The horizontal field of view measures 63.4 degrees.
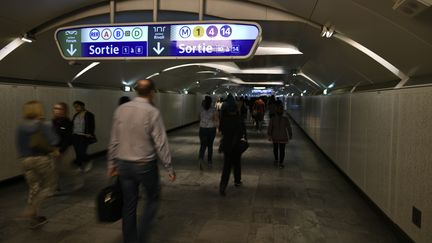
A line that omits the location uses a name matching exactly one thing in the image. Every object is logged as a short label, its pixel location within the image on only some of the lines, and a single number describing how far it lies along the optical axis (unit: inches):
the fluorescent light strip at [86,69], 358.3
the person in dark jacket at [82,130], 273.4
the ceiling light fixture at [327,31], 213.8
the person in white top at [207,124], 328.5
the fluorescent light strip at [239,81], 918.4
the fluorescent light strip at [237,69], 632.7
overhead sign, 179.5
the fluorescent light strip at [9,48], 246.4
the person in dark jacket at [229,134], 239.3
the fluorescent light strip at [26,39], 238.7
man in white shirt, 133.7
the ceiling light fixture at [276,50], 401.4
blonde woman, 172.4
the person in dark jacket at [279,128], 327.9
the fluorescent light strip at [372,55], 216.9
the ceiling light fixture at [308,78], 526.7
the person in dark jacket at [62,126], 232.1
